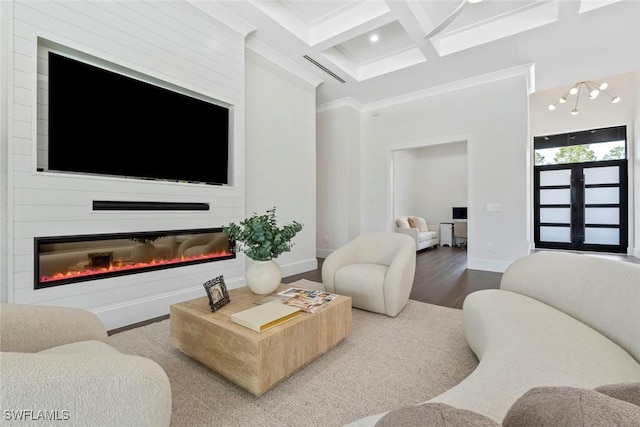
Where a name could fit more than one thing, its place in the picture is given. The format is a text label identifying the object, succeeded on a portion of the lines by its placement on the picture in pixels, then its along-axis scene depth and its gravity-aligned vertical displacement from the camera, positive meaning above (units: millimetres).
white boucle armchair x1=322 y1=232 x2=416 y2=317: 2523 -557
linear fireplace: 2125 -353
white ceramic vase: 2014 -460
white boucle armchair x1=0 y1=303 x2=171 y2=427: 559 -394
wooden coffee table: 1414 -723
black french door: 6367 +184
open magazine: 1814 -596
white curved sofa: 946 -559
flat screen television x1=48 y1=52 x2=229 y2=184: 2188 +809
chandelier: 5524 +2728
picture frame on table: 1730 -511
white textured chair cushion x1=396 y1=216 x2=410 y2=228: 6812 -219
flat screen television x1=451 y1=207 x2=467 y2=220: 7743 +28
